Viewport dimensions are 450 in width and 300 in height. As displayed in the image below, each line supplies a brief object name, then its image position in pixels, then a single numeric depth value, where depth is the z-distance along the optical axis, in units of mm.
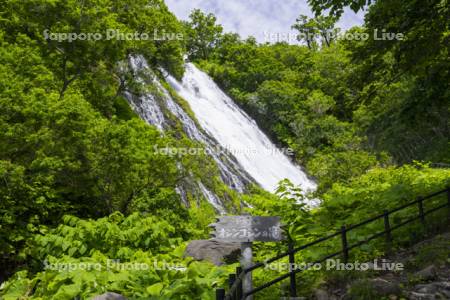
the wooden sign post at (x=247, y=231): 5477
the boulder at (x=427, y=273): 6137
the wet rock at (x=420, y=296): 5552
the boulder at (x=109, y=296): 5945
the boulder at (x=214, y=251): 8992
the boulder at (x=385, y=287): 5660
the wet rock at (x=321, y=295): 6072
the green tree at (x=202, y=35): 52906
